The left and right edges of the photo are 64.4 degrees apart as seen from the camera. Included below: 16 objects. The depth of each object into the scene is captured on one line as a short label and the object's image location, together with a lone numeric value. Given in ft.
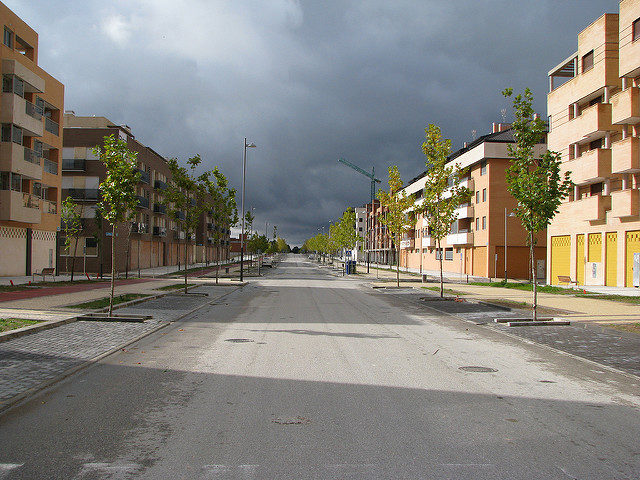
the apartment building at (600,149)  91.45
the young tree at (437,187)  79.97
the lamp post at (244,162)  127.88
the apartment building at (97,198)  146.30
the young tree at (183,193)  81.97
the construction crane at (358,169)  552.00
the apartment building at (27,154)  107.76
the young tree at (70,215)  106.11
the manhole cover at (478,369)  27.41
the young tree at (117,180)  45.75
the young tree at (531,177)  48.03
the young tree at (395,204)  100.94
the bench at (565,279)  104.89
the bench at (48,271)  95.81
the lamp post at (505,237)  149.20
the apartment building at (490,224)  155.22
